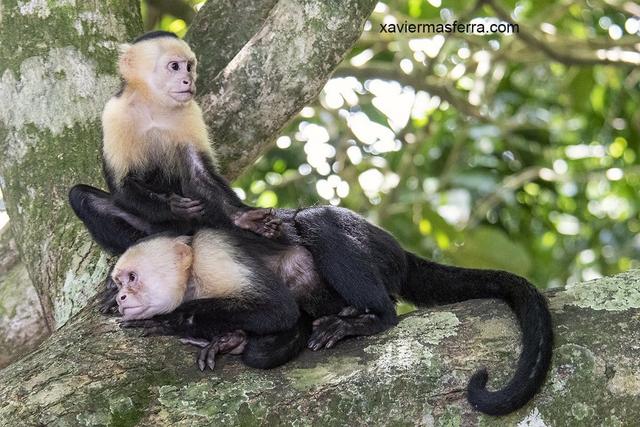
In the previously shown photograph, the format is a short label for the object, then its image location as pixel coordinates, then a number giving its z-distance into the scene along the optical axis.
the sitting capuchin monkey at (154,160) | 6.30
